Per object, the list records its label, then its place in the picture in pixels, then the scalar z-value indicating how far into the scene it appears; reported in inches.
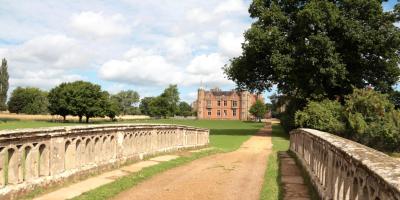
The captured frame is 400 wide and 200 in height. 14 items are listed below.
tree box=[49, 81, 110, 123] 3100.4
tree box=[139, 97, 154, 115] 6925.2
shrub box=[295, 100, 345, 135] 1312.7
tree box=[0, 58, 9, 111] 4424.2
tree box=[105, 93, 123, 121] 3360.0
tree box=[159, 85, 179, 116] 5137.8
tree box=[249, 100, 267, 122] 4756.4
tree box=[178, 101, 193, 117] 7224.4
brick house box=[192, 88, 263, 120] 5511.8
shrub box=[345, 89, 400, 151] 1090.7
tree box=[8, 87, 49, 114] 5108.3
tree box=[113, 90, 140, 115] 6766.7
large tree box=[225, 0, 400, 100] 1346.0
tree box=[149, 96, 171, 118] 5078.7
